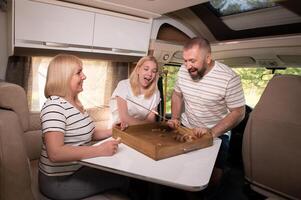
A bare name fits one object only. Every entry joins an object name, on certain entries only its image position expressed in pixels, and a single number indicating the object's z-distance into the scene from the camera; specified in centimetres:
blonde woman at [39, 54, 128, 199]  121
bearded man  190
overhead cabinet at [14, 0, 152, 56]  205
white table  108
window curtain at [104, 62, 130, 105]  321
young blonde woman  207
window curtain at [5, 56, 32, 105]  246
